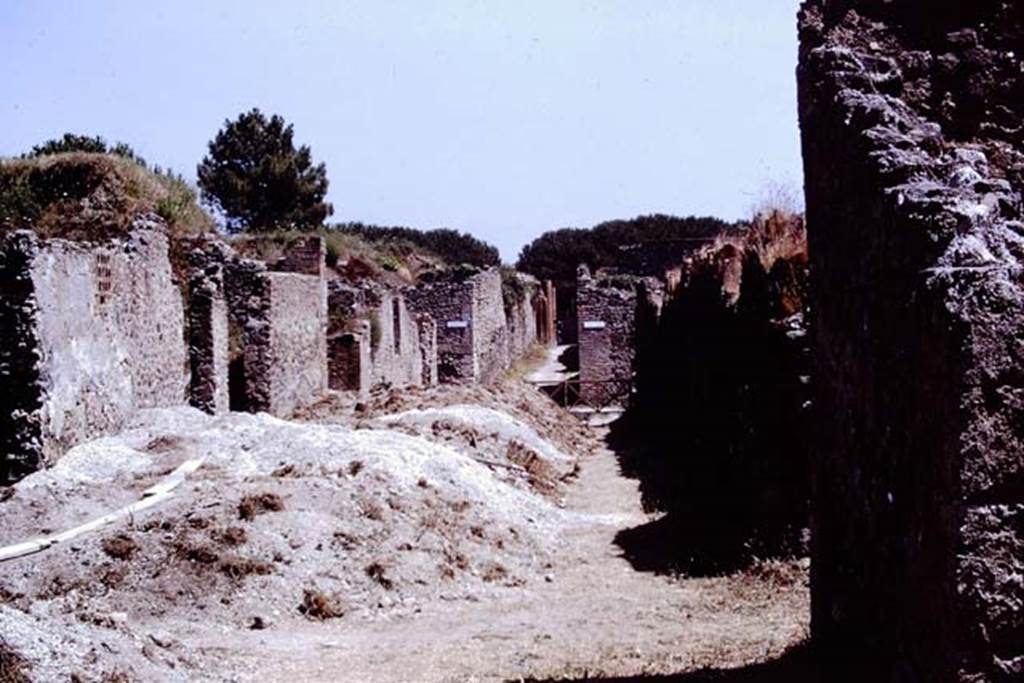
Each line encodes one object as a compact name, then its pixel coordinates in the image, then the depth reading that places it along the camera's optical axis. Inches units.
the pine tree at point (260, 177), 2400.3
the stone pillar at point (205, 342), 816.9
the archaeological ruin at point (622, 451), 191.2
